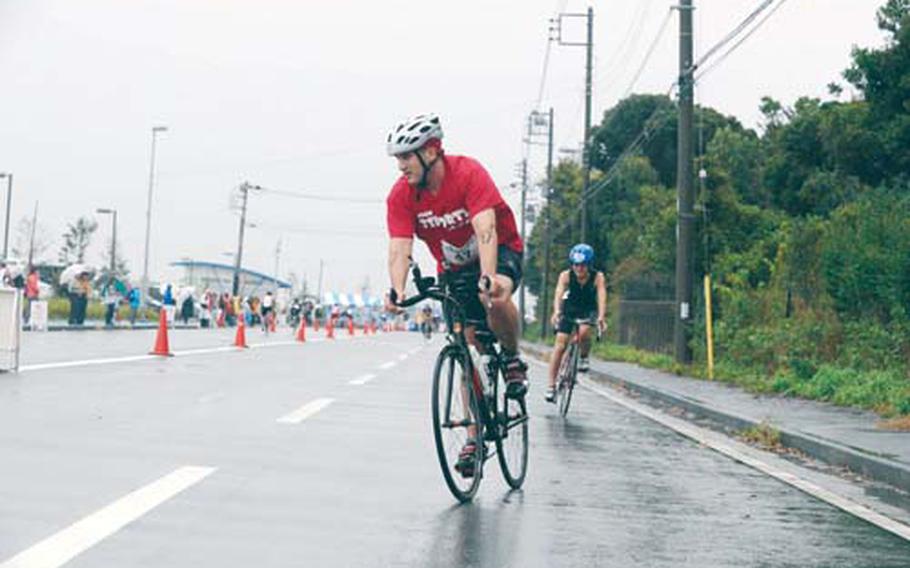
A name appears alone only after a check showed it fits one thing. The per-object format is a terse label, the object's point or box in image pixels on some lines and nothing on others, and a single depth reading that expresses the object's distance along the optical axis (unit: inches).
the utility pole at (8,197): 2923.2
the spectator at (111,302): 1720.0
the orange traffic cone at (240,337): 1060.5
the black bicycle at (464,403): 275.1
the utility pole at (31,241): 3053.6
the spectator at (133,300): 1877.5
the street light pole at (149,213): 2507.6
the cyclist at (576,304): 534.9
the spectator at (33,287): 1498.9
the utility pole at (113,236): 3486.7
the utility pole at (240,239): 3287.4
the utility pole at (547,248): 2261.8
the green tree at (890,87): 1454.2
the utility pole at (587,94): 1748.3
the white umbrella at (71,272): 1545.3
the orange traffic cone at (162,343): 831.7
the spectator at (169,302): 1833.2
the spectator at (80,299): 1571.1
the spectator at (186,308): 2321.6
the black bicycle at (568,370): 538.6
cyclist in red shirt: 273.7
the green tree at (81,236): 3843.5
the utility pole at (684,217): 945.5
